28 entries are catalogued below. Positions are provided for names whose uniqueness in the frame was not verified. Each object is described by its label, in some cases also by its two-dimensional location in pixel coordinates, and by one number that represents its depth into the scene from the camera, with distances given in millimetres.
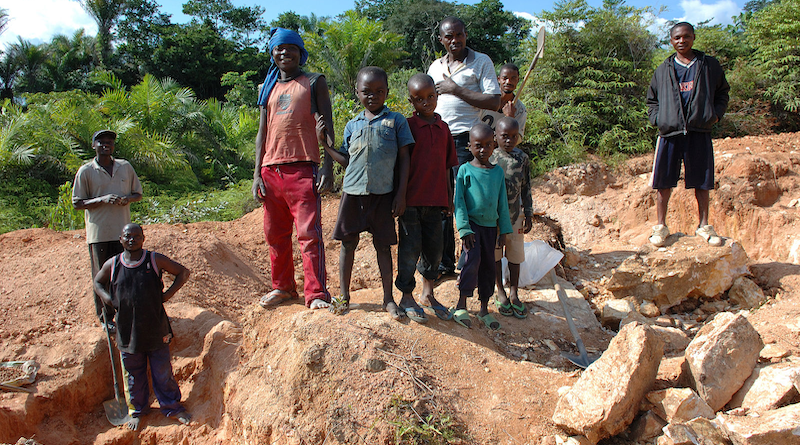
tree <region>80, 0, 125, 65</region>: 21694
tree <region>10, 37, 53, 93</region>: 18688
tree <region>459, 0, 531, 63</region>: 22281
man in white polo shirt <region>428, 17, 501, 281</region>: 3666
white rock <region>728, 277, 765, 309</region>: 4348
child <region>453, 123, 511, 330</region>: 3213
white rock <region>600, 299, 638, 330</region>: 4160
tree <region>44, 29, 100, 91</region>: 18906
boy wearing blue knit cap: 3096
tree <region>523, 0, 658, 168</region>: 7785
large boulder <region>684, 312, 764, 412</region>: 2457
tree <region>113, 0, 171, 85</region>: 20500
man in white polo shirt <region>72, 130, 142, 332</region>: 3627
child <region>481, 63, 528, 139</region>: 4090
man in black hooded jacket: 4273
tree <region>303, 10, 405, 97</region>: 13133
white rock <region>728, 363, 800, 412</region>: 2344
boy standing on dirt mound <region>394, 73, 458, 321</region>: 2973
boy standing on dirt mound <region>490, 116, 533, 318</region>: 3627
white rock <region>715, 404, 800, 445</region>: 2047
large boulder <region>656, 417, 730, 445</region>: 2078
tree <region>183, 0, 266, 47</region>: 26266
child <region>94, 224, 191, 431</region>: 3162
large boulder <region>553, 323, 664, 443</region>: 2240
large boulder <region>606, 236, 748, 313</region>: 4375
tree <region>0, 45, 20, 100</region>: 18578
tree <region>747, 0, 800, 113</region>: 7797
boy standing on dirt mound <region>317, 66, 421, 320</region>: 2873
